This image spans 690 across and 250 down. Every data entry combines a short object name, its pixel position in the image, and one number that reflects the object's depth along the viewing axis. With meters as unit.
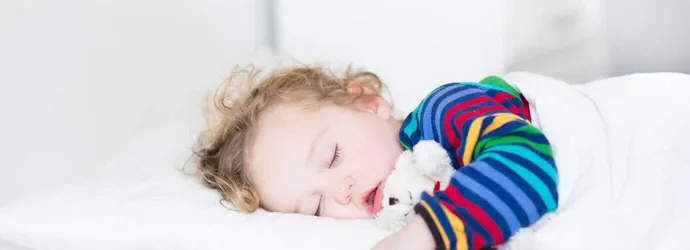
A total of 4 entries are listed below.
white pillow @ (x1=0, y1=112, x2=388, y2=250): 1.00
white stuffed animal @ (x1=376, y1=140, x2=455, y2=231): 0.99
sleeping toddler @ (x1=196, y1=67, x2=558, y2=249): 0.87
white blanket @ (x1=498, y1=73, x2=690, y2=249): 0.91
